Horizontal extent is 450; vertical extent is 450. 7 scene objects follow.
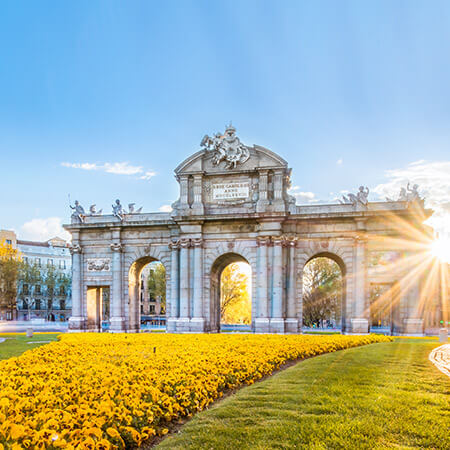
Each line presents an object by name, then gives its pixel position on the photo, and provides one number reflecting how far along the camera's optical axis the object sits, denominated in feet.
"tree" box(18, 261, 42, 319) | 249.34
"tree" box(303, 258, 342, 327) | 190.19
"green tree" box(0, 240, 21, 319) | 213.25
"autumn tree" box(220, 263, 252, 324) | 186.80
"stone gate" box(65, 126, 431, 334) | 106.52
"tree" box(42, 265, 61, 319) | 268.41
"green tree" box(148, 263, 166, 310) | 234.38
